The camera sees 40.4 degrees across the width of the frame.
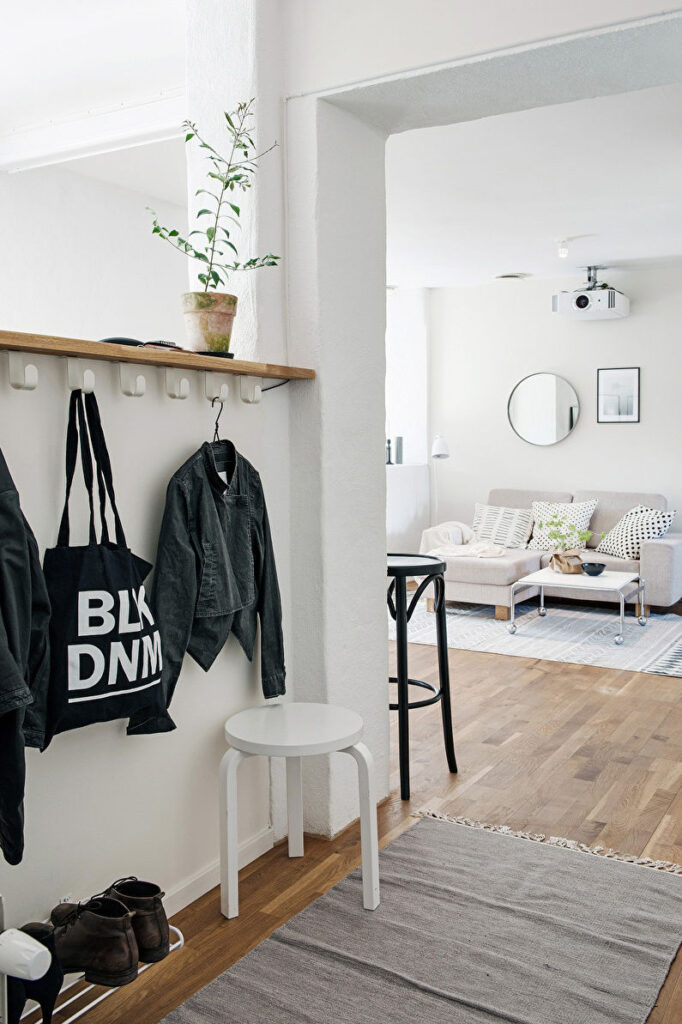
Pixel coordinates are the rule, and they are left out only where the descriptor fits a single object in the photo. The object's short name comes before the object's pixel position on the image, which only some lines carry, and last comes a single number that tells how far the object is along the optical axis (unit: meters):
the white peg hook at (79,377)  1.92
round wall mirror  7.51
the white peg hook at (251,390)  2.50
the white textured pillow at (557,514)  7.00
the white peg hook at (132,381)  2.08
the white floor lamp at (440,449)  7.69
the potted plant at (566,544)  5.91
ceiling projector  6.93
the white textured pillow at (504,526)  7.16
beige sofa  6.14
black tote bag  1.81
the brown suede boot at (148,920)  1.86
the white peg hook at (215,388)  2.36
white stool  2.19
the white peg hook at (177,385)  2.23
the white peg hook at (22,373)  1.80
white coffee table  5.60
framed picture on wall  7.22
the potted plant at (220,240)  2.38
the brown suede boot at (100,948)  1.77
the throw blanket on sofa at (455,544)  6.45
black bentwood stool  3.04
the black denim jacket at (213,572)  2.20
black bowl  5.81
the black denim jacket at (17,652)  1.57
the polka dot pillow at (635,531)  6.48
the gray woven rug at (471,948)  1.93
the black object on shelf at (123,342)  2.09
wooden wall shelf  1.75
